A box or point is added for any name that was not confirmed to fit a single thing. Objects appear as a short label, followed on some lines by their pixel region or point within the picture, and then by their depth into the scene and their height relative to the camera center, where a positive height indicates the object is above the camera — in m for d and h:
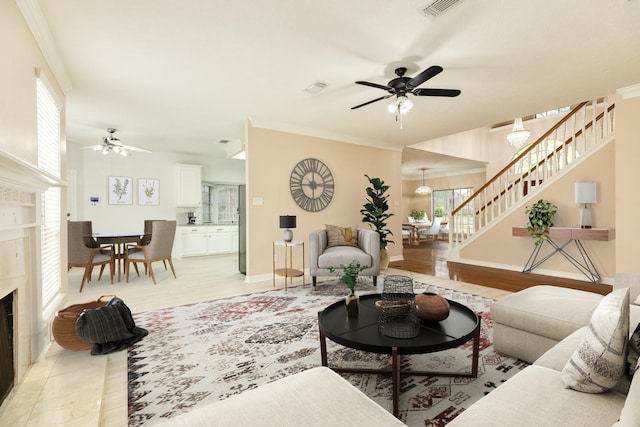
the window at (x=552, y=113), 8.22 +2.58
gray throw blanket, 2.20 -0.89
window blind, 2.52 +0.13
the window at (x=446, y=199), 10.76 +0.34
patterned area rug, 1.73 -1.09
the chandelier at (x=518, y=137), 7.46 +1.74
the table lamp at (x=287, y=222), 4.29 -0.18
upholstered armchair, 4.21 -0.64
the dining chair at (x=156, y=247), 4.77 -0.59
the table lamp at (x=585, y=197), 4.47 +0.16
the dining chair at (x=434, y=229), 9.43 -0.63
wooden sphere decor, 1.93 -0.63
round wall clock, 5.18 +0.43
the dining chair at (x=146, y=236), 5.02 -0.42
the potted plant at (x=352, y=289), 2.16 -0.57
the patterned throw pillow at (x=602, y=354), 1.06 -0.52
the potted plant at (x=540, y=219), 4.93 -0.18
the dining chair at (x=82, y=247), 4.39 -0.54
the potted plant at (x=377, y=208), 5.50 +0.02
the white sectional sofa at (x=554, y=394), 0.97 -0.68
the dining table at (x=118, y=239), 4.63 -0.43
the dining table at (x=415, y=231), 9.75 -0.70
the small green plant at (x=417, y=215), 11.14 -0.23
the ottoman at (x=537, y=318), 1.88 -0.71
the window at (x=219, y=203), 8.16 +0.19
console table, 4.37 -0.56
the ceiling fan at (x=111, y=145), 5.13 +1.10
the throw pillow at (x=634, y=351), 1.10 -0.52
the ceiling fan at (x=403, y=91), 2.94 +1.17
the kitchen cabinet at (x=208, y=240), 7.24 -0.73
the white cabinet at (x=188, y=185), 7.37 +0.60
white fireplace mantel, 1.66 -0.25
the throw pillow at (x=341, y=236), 4.73 -0.43
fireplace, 1.59 -0.75
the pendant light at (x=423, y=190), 10.89 +0.68
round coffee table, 1.63 -0.74
